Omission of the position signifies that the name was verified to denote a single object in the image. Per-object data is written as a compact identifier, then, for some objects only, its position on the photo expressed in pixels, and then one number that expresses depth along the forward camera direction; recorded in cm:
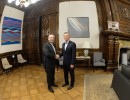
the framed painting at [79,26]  528
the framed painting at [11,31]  493
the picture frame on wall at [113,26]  481
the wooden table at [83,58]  488
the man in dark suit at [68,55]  315
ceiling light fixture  311
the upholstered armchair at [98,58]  491
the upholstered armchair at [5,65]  462
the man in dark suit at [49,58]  301
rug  282
